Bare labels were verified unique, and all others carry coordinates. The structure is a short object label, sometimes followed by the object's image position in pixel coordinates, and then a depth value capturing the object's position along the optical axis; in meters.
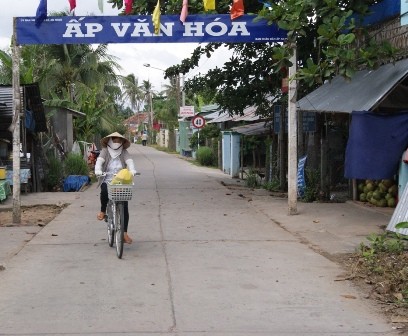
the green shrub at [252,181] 20.34
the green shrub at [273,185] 17.75
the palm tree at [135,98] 74.39
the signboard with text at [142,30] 11.23
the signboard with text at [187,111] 41.28
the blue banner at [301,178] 14.69
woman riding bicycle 8.59
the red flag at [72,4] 11.35
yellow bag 7.96
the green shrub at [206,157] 34.59
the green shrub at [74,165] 20.38
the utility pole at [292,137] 11.50
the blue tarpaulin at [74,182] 18.86
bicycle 7.89
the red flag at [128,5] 11.94
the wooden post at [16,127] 10.86
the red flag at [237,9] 11.29
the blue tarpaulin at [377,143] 9.43
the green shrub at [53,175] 18.69
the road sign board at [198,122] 33.28
